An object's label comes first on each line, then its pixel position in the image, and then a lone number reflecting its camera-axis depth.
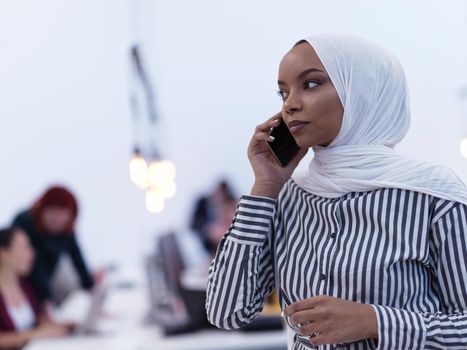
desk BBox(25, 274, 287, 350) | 2.59
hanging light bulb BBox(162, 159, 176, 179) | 4.04
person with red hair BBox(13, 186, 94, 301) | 3.46
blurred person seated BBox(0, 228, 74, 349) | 3.06
